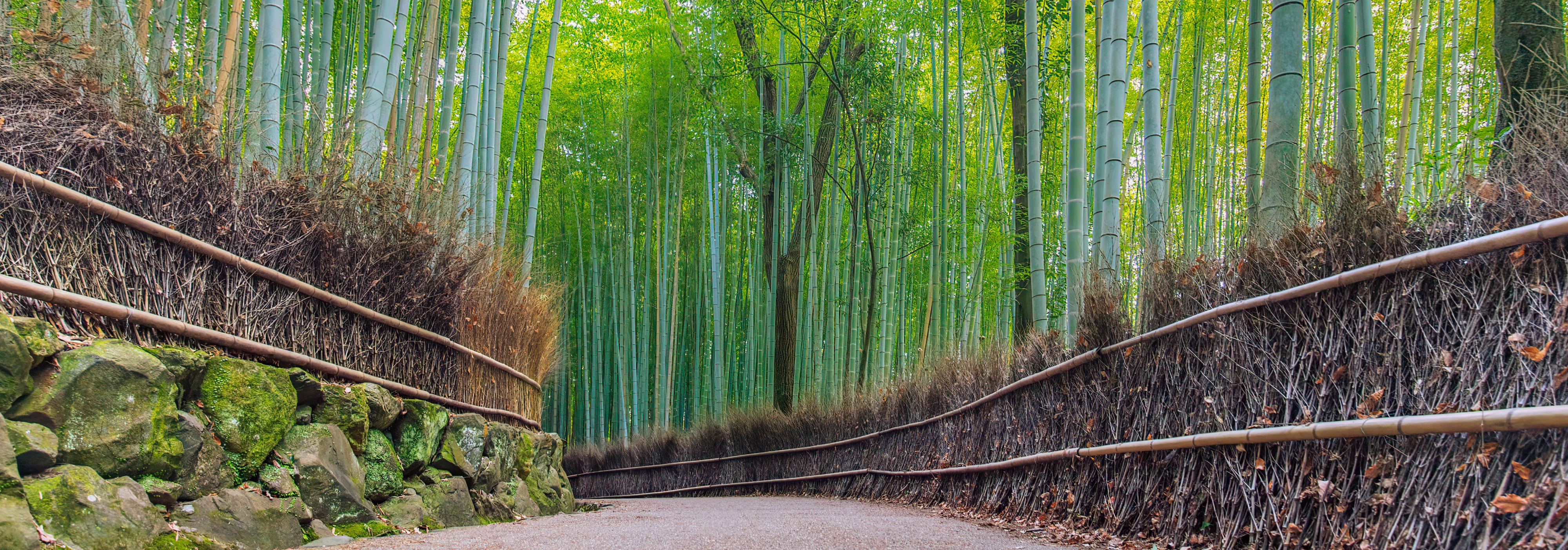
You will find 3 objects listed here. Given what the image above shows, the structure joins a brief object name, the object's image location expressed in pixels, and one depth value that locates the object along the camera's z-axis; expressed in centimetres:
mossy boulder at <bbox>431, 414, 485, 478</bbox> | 310
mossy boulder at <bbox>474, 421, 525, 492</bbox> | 335
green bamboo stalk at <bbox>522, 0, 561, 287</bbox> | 512
